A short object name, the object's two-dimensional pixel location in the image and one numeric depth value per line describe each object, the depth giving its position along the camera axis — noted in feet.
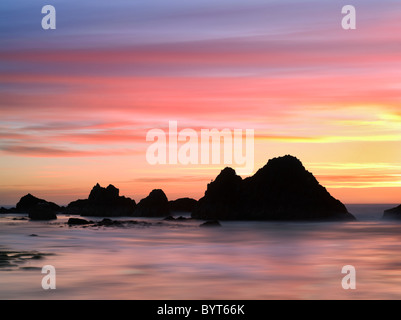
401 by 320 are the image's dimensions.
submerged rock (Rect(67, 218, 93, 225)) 307.78
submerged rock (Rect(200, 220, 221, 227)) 298.27
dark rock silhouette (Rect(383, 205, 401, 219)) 401.08
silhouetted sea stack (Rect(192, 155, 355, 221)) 404.36
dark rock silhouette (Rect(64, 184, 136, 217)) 543.80
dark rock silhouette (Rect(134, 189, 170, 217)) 490.90
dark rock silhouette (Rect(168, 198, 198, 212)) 619.26
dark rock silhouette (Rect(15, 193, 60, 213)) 646.74
